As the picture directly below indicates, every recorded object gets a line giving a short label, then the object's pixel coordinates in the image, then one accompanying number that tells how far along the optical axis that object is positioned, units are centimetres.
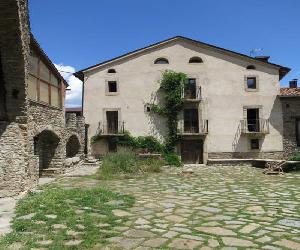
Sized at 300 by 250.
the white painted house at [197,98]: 1859
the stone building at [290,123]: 1861
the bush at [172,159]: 1774
